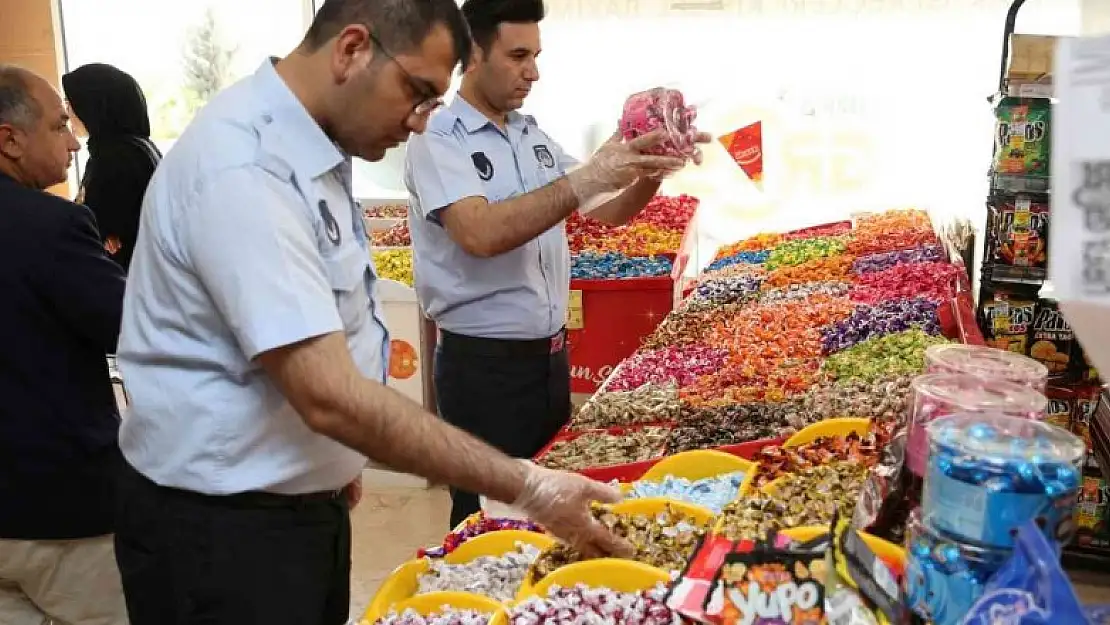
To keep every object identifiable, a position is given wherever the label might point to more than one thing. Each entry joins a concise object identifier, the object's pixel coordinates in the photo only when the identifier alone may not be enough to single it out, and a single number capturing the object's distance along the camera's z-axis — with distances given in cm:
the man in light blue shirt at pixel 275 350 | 137
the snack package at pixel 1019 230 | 308
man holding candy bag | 248
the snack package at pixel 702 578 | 124
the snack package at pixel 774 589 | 117
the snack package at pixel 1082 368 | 329
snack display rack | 296
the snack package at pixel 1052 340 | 321
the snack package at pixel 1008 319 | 323
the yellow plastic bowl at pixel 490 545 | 184
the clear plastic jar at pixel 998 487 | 94
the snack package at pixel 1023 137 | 297
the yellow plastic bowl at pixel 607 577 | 157
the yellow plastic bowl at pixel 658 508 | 181
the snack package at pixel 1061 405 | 330
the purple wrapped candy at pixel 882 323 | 308
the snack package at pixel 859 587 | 109
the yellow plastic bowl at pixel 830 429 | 210
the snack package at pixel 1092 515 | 349
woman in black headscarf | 377
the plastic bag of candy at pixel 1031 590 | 86
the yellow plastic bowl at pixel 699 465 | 216
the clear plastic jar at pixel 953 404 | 131
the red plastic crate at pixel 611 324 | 396
